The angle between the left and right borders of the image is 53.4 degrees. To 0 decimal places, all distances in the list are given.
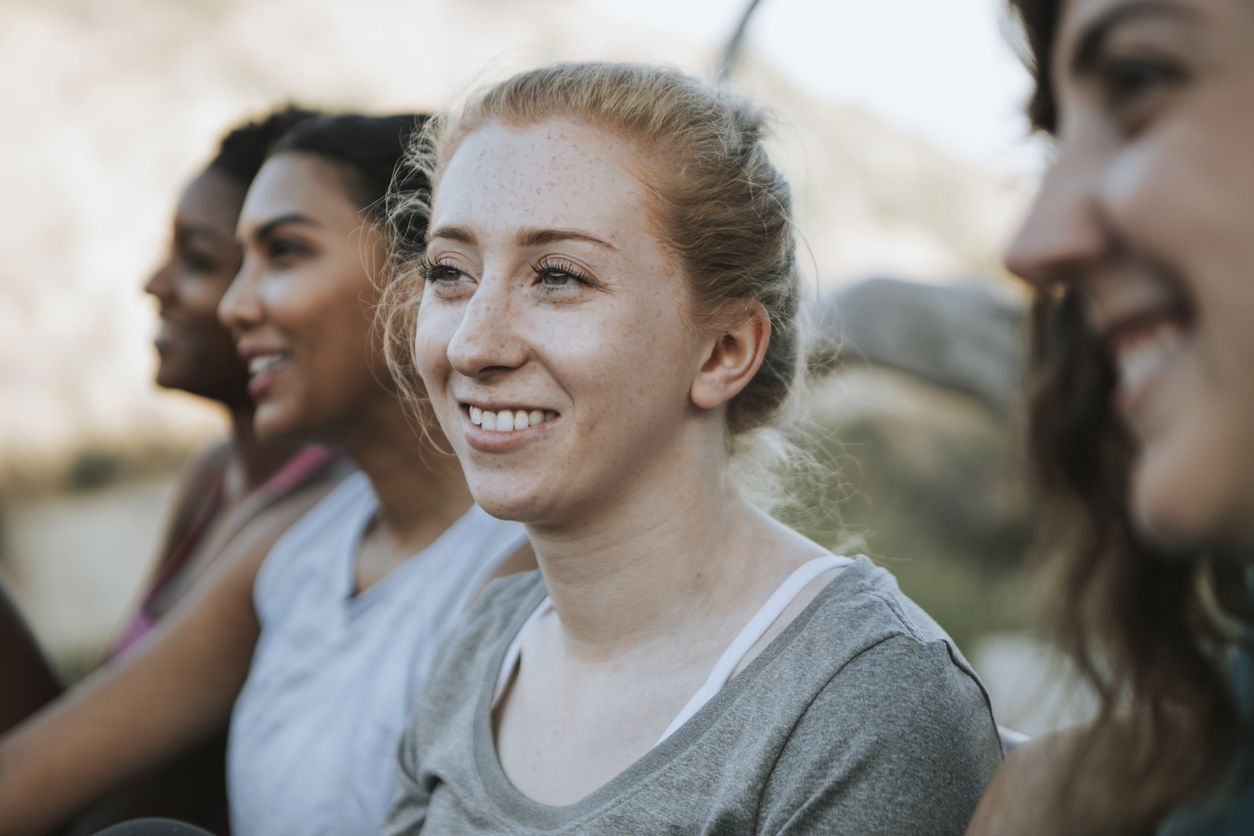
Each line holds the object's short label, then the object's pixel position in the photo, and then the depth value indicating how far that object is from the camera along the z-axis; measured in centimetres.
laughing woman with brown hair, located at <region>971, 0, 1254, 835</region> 94
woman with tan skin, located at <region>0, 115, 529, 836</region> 238
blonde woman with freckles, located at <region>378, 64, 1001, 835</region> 164
